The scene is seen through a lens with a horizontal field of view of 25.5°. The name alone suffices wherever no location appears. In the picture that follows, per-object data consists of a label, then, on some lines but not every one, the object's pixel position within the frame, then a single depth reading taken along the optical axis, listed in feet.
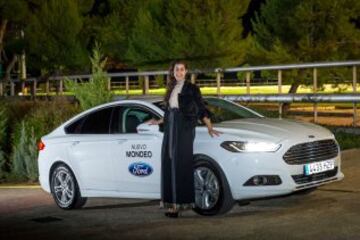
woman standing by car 28.48
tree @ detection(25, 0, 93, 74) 114.21
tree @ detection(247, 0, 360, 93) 75.92
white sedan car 28.14
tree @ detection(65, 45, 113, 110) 45.73
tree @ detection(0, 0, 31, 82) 129.90
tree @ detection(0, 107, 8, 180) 47.85
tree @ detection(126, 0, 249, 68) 84.02
